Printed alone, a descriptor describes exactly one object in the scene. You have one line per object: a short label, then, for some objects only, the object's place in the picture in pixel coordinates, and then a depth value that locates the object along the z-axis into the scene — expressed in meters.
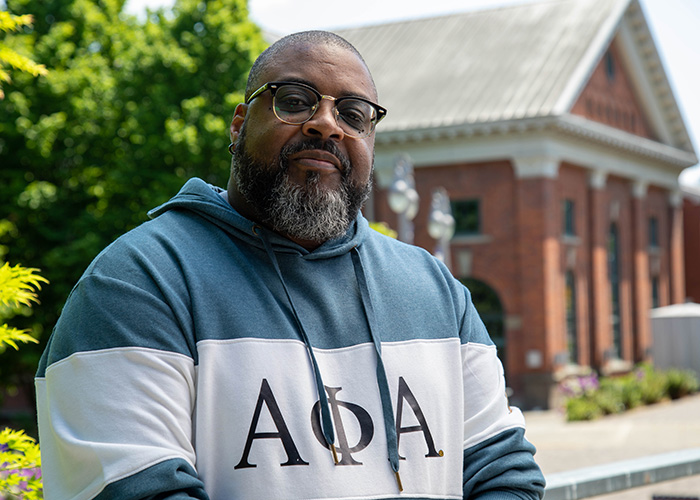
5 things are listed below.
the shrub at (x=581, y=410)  23.00
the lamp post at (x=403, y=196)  15.63
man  2.03
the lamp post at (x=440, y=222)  17.64
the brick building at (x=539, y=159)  27.33
